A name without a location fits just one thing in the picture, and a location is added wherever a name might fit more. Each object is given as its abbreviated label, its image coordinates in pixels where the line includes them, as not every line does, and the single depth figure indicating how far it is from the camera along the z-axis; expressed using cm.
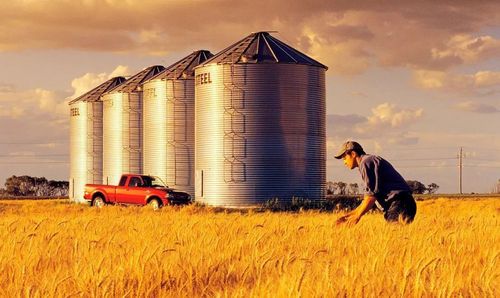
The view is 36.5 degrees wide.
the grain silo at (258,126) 4166
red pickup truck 3506
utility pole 8921
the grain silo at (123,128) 5309
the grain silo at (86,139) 5862
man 970
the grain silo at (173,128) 4759
